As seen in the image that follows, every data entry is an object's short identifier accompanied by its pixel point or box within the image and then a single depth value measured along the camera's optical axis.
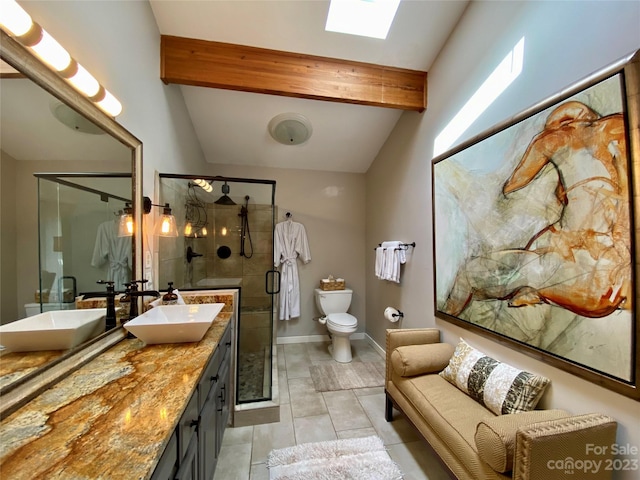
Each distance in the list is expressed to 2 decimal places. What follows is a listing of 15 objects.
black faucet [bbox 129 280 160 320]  1.43
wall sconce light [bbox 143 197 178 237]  1.92
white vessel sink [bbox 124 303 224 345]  1.23
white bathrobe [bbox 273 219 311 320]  3.36
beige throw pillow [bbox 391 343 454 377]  1.75
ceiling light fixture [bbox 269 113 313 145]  2.71
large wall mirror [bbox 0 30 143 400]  0.79
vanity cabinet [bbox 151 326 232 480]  0.83
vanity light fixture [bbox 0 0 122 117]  0.79
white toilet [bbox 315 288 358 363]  2.85
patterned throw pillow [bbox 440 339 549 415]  1.26
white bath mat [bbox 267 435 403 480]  1.48
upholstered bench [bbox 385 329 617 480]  0.93
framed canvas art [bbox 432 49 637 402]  1.01
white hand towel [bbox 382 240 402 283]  2.60
